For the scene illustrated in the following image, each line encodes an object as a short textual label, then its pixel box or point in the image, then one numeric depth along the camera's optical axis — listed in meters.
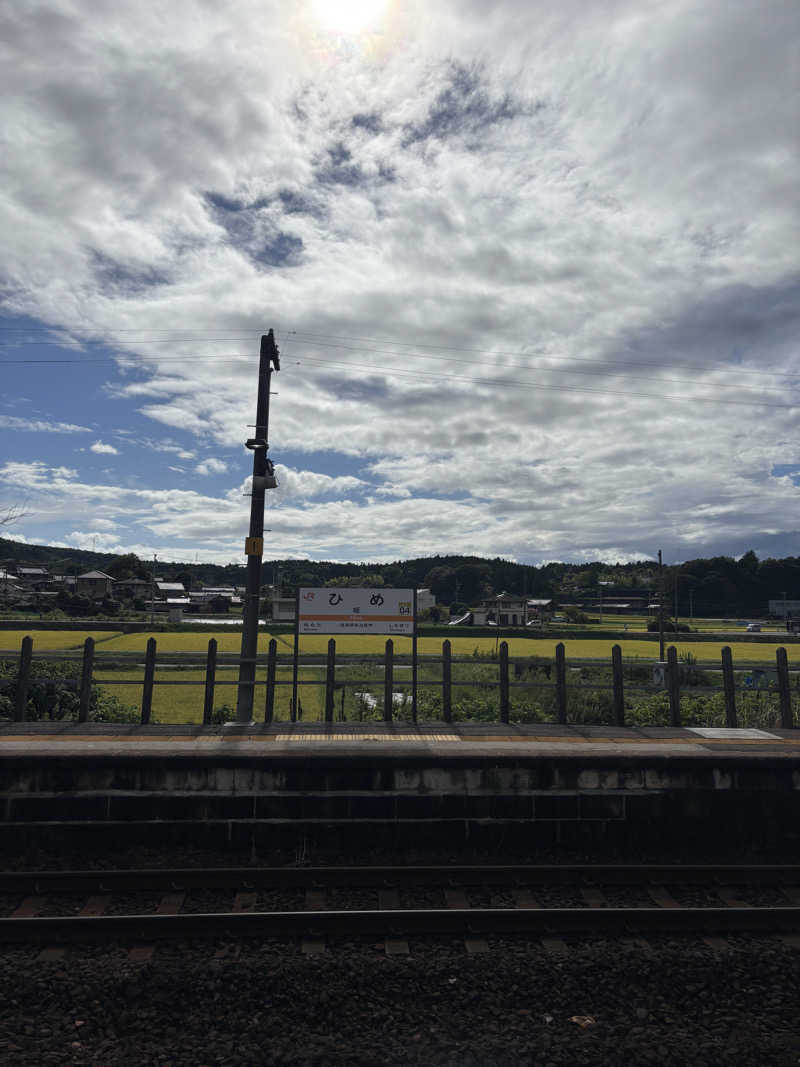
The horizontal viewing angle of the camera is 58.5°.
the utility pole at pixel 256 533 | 12.80
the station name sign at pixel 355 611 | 14.06
